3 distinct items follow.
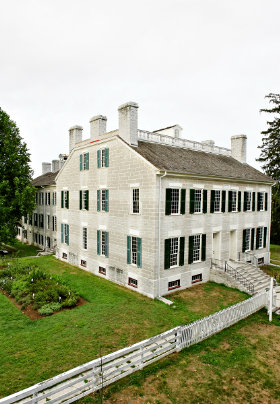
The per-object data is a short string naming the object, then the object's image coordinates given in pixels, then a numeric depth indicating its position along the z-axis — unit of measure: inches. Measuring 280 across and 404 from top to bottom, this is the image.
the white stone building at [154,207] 672.4
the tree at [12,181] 1103.9
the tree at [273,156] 1347.6
